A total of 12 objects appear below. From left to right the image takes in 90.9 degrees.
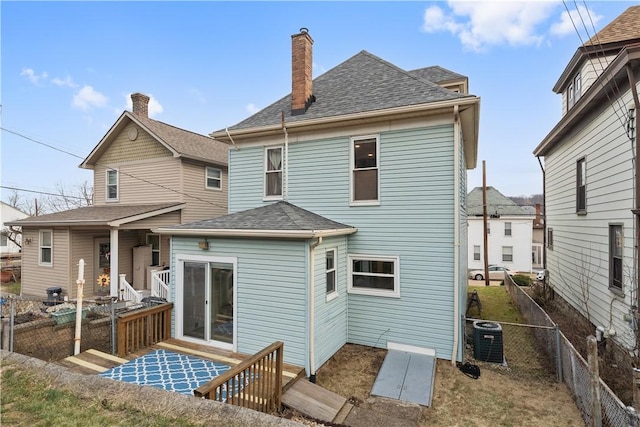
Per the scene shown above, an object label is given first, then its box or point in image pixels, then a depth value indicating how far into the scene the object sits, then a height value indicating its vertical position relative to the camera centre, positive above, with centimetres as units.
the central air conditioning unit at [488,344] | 695 -288
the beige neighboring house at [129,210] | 1230 +26
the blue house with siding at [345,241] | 648 -57
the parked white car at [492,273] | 2628 -495
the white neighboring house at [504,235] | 2942 -194
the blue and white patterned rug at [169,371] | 529 -284
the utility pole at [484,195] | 1772 +115
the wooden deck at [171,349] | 570 -287
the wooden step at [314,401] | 486 -302
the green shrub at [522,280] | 1834 -389
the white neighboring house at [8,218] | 2961 -15
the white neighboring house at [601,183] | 630 +81
